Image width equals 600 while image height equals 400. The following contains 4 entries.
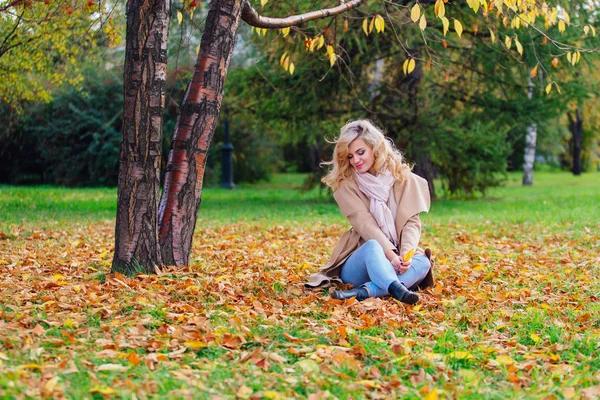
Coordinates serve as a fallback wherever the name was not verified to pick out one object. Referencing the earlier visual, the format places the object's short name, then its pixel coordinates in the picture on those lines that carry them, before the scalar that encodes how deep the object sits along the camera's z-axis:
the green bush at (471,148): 14.58
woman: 5.52
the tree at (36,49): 11.23
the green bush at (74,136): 22.67
